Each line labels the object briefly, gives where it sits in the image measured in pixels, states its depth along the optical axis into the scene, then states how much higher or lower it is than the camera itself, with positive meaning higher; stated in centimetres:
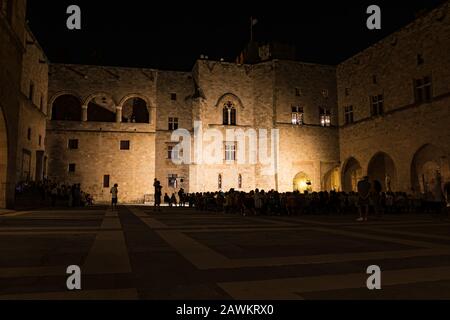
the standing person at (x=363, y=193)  1224 +4
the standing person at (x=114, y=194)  1708 +4
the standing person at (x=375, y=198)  1353 -14
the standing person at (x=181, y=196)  2705 -10
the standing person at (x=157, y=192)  1605 +12
